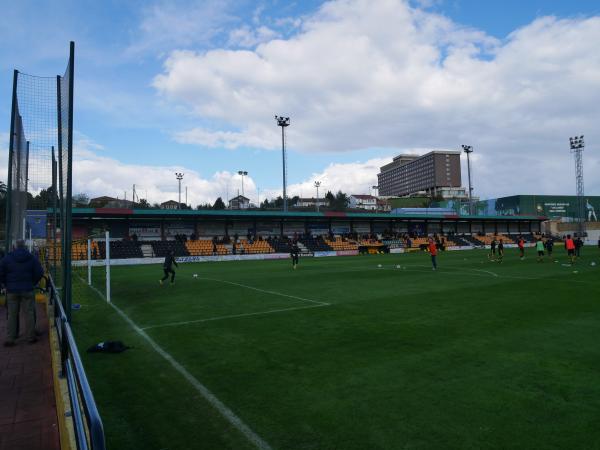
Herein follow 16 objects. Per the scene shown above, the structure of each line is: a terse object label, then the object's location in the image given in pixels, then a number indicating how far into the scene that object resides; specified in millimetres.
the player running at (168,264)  17875
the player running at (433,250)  23666
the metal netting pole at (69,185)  7672
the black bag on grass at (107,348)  7488
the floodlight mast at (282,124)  54250
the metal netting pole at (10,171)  12547
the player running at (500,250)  28944
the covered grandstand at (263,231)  44375
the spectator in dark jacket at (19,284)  8062
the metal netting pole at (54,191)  12613
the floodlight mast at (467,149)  72688
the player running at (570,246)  25284
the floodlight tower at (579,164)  60438
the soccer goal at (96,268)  16797
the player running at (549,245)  30653
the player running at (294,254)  28875
